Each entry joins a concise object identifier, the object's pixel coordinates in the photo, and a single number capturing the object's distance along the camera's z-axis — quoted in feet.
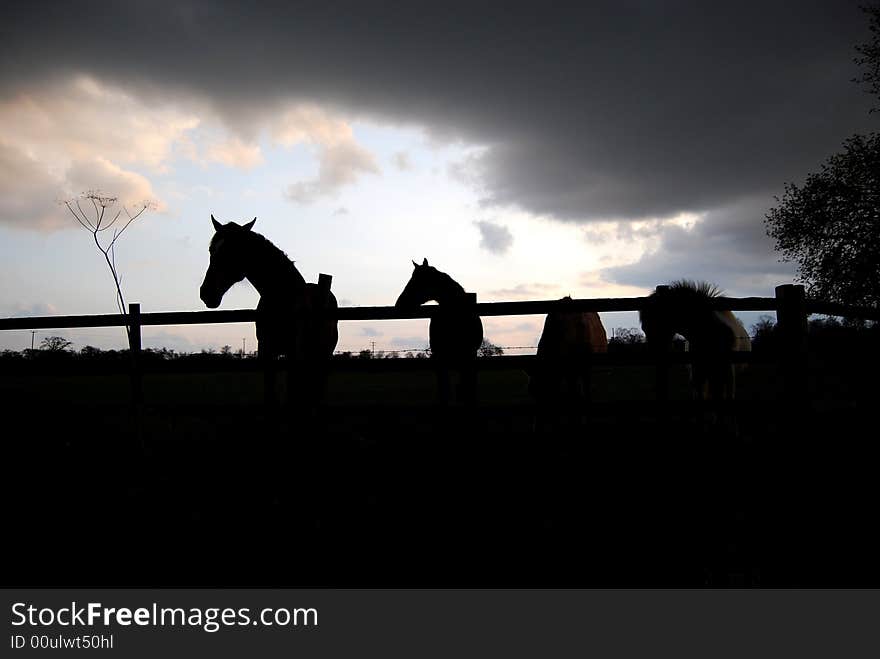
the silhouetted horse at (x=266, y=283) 20.81
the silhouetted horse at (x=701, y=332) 24.00
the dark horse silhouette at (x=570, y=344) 27.82
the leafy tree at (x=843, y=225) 64.13
